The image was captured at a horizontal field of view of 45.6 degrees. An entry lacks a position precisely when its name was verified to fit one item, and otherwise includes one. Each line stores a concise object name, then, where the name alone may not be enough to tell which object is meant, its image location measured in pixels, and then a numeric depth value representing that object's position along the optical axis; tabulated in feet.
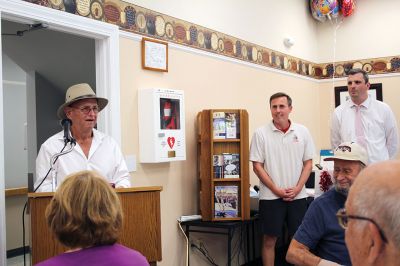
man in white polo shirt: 13.16
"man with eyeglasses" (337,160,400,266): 3.14
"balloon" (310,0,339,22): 20.98
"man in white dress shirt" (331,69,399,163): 12.67
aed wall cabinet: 12.17
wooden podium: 6.67
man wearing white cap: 7.88
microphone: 7.99
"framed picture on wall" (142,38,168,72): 12.42
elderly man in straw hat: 8.50
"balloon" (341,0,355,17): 20.95
